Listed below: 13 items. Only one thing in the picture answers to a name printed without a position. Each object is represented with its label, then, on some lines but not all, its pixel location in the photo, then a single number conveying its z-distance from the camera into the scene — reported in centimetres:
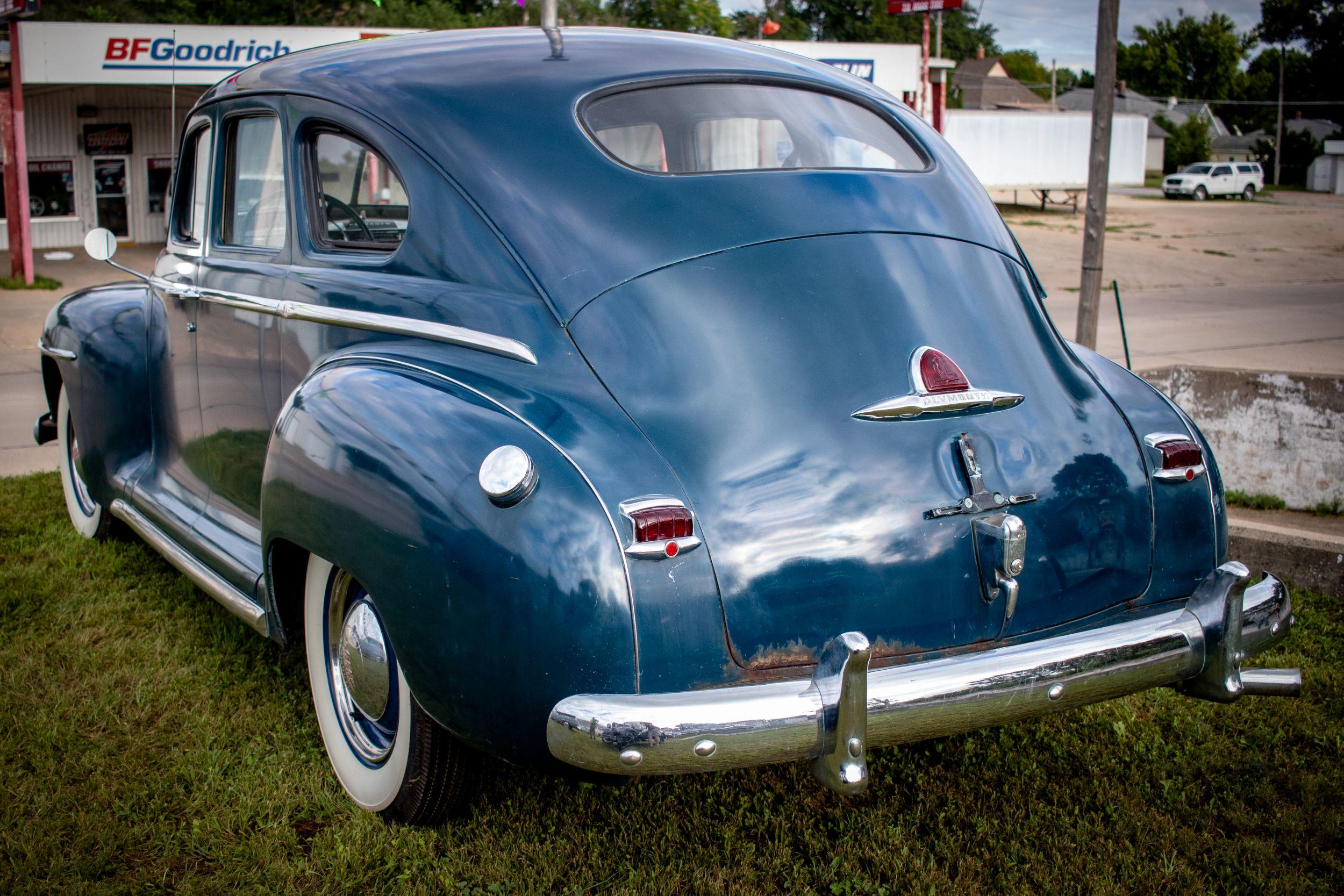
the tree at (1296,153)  5712
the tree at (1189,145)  5581
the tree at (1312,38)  6762
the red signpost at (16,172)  1462
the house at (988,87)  7412
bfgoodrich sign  1530
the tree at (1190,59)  8475
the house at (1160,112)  6769
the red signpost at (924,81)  2006
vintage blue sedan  206
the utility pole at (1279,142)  5525
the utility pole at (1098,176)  631
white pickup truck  4094
